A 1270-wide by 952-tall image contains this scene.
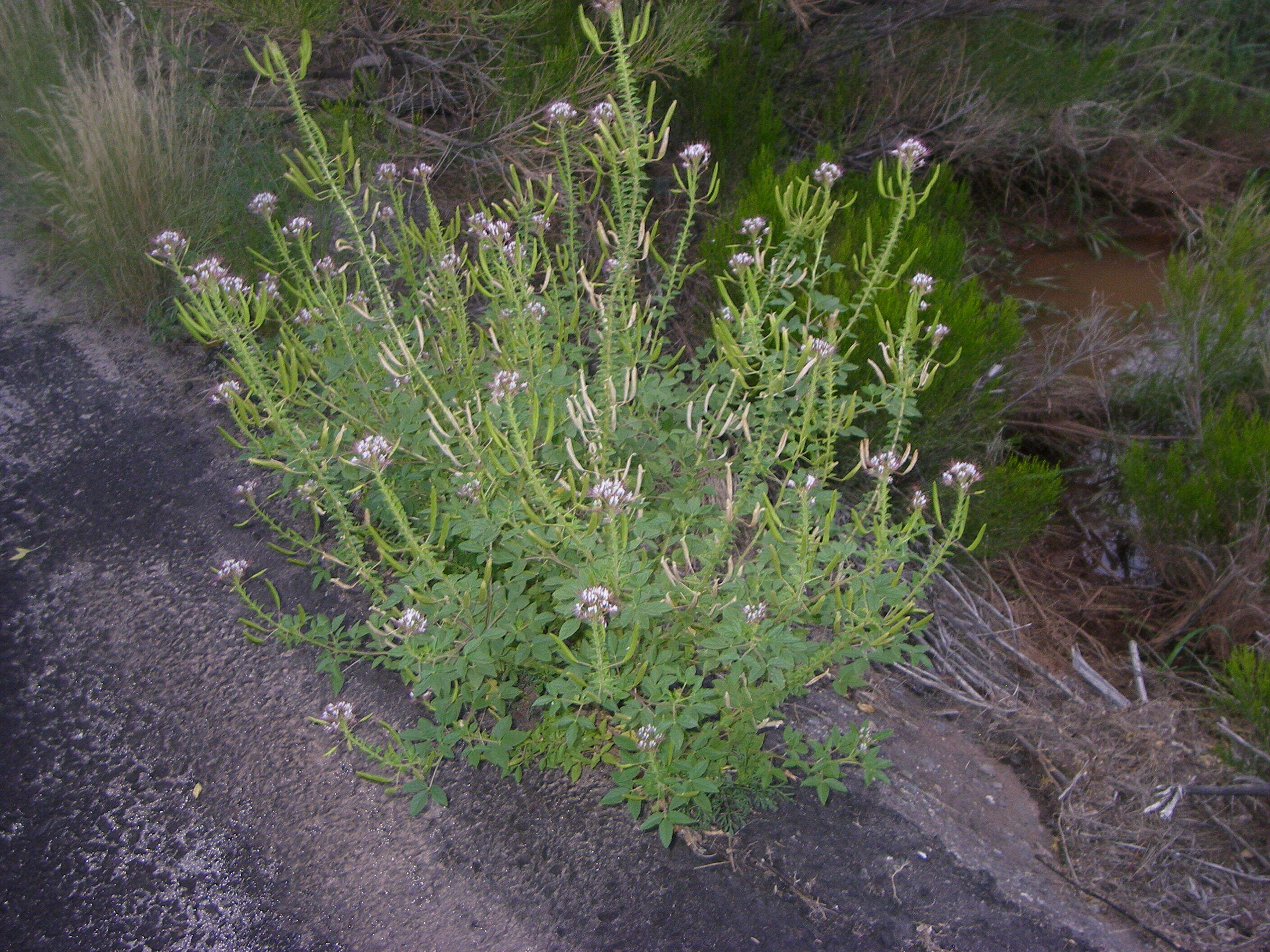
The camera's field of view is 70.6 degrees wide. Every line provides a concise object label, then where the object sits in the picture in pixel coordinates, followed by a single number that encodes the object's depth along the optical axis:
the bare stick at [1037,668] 2.69
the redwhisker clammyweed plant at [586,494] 1.77
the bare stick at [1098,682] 2.70
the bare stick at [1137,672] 2.76
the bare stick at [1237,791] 2.17
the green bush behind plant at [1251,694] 2.19
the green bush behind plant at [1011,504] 3.14
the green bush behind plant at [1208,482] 2.97
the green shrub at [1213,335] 3.58
